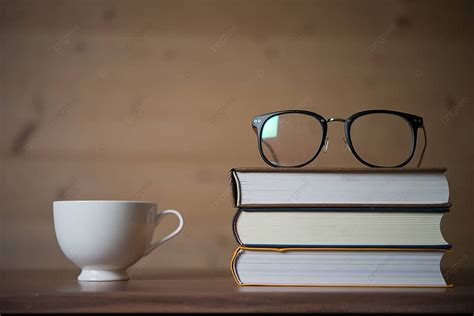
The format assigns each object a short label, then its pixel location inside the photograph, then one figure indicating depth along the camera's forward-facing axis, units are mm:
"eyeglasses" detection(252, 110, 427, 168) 909
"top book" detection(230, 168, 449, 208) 807
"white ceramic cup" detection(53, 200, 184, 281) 841
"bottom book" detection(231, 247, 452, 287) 799
